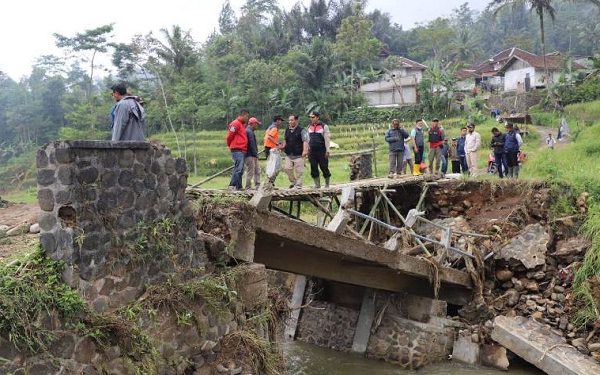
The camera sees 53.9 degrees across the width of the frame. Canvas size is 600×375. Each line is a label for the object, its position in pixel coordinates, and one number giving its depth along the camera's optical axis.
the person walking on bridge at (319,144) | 11.84
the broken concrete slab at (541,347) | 10.48
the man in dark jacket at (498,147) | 15.27
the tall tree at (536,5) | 34.81
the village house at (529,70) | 43.75
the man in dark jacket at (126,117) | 6.79
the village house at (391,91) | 43.50
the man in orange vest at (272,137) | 11.62
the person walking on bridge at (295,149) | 11.54
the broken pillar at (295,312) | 13.72
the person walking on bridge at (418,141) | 15.63
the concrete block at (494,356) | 11.47
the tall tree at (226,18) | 63.52
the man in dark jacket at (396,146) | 14.98
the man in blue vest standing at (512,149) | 14.91
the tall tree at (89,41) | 37.16
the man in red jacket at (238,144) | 10.46
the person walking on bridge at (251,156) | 10.77
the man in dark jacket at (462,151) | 17.16
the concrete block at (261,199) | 7.87
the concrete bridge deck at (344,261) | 8.66
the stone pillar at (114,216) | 5.50
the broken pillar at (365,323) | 12.59
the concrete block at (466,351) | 11.78
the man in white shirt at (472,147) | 15.70
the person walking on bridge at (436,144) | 16.33
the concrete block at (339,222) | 9.34
